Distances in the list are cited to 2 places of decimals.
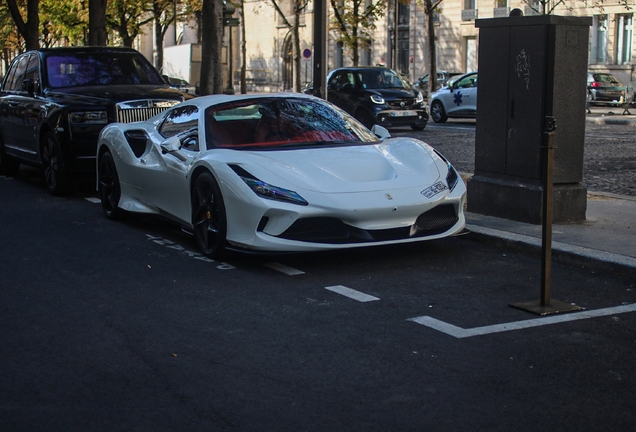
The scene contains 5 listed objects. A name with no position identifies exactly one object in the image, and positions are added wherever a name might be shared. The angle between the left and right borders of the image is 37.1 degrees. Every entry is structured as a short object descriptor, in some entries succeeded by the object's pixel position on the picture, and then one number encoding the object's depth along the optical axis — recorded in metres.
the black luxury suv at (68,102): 11.24
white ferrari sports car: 6.86
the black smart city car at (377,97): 23.14
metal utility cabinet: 8.47
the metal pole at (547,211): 5.85
